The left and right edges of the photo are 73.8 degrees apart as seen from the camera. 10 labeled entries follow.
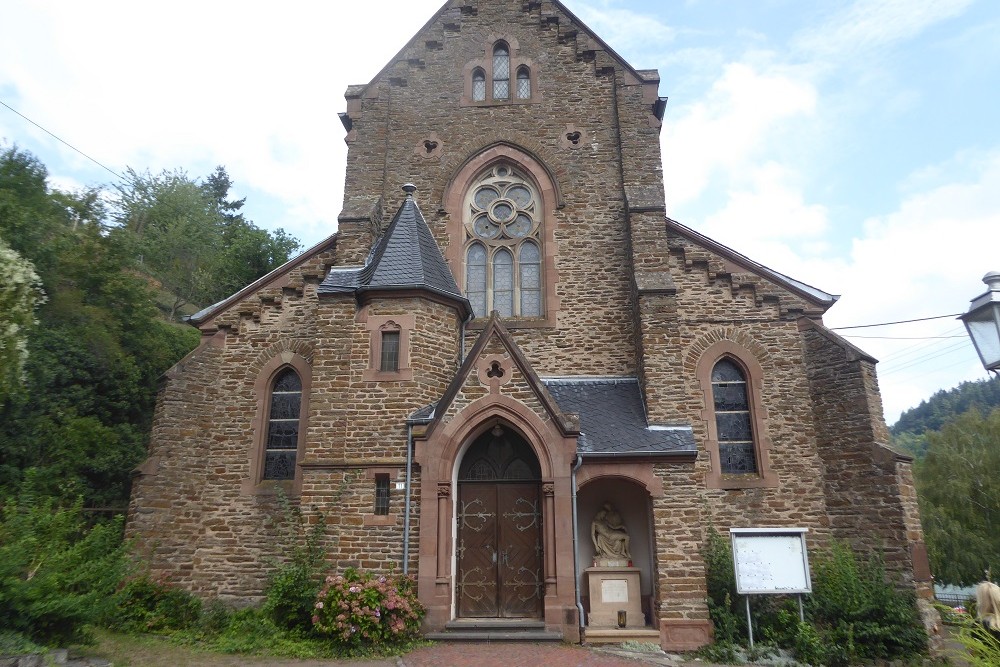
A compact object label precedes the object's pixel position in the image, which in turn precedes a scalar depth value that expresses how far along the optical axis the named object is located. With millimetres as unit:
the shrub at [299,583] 11586
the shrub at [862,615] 11414
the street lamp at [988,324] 5227
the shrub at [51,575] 8805
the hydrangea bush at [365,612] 10508
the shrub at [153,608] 12172
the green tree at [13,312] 12117
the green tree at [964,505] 25594
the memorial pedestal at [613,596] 12305
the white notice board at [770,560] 11250
